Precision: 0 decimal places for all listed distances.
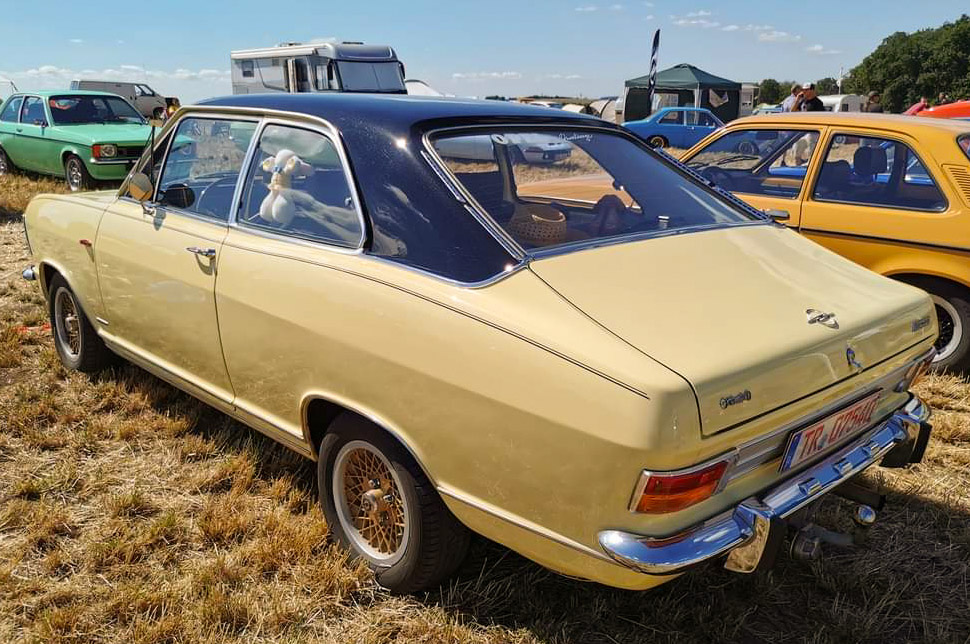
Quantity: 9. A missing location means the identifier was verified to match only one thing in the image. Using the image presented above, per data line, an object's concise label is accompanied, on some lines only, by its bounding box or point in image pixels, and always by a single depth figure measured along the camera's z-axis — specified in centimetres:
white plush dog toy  274
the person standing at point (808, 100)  1040
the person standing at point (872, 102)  1333
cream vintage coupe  181
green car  1004
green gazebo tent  2667
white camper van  1712
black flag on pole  2238
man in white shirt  1199
